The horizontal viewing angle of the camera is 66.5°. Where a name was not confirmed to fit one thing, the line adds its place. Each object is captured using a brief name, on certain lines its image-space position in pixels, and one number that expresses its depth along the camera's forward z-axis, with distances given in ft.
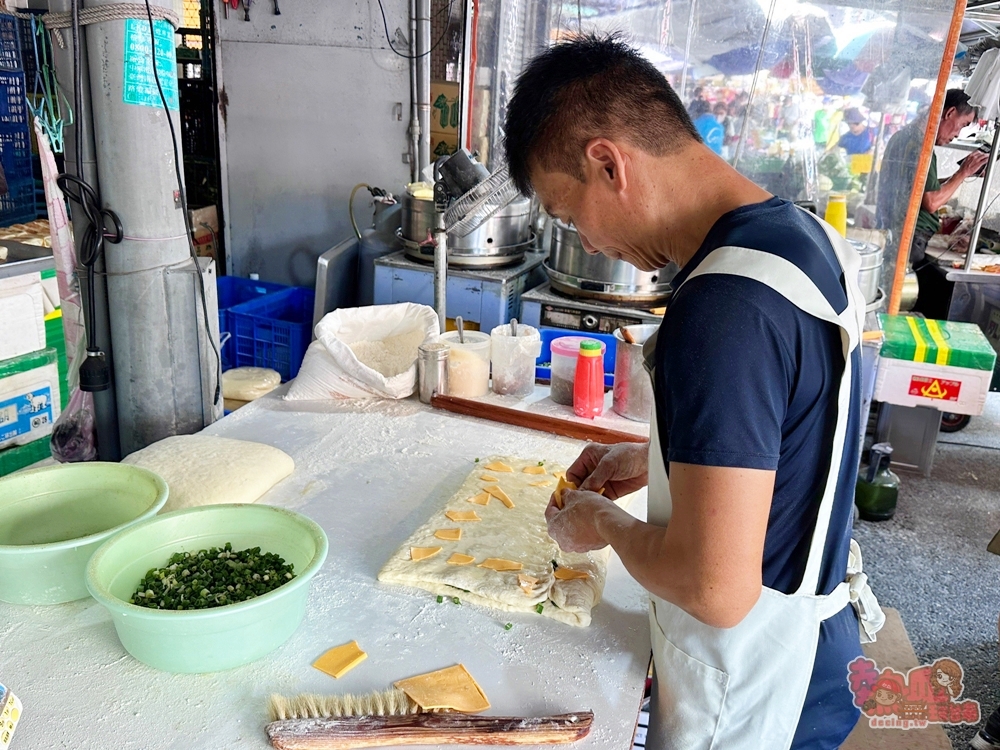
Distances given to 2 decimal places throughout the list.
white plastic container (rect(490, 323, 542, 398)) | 7.76
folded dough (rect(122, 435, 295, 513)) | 5.38
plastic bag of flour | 7.45
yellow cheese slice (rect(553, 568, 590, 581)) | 4.74
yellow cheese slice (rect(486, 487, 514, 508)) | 5.60
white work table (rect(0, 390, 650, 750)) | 3.60
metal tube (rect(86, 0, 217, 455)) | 5.97
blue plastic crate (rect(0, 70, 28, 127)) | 10.14
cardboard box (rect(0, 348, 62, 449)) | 10.14
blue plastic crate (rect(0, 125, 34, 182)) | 10.36
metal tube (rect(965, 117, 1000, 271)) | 13.84
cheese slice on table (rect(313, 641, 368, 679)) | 3.96
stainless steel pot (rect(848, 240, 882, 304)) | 11.07
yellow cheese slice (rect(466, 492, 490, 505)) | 5.59
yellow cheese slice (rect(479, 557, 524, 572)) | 4.78
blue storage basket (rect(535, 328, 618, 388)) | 8.52
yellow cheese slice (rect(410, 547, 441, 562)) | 4.84
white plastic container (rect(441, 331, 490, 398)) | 7.62
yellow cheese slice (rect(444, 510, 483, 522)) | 5.37
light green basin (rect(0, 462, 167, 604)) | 4.29
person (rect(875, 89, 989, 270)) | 11.87
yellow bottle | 11.76
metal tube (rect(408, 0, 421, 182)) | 14.70
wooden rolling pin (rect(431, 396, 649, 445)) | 6.91
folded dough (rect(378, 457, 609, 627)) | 4.53
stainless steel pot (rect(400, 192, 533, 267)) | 11.77
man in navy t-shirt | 2.97
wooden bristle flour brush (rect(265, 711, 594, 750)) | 3.48
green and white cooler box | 11.94
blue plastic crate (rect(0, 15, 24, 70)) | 9.77
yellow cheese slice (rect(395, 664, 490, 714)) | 3.73
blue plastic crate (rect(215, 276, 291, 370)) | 14.29
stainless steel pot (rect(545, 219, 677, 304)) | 11.00
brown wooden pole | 11.06
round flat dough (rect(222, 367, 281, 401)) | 10.79
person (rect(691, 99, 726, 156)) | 12.82
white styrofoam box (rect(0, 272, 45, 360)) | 9.81
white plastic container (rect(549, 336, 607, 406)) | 7.66
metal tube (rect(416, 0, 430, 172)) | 14.43
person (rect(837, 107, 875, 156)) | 12.00
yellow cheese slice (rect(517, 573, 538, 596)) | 4.57
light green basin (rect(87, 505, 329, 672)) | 3.73
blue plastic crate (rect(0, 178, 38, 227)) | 10.68
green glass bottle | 11.68
